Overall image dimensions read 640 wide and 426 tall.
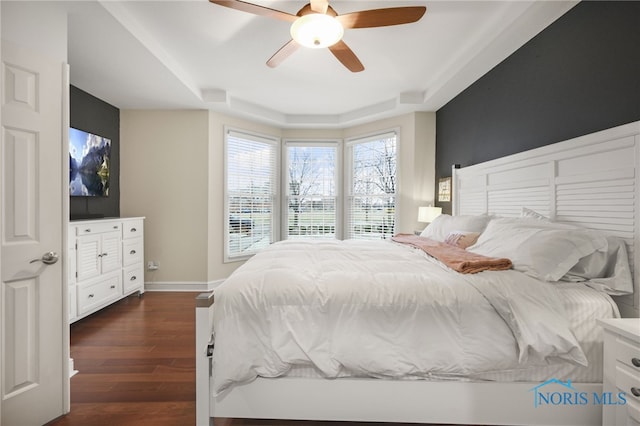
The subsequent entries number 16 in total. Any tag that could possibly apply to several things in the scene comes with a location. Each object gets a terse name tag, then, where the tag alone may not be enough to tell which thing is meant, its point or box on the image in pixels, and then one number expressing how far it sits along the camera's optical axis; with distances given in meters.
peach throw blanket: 1.74
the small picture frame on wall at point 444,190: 3.99
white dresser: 2.94
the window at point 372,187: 4.82
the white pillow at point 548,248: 1.64
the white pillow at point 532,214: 2.33
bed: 1.46
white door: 1.60
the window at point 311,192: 5.33
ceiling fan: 1.96
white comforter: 1.45
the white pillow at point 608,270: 1.66
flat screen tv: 3.31
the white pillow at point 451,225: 2.79
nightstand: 1.25
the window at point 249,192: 4.70
